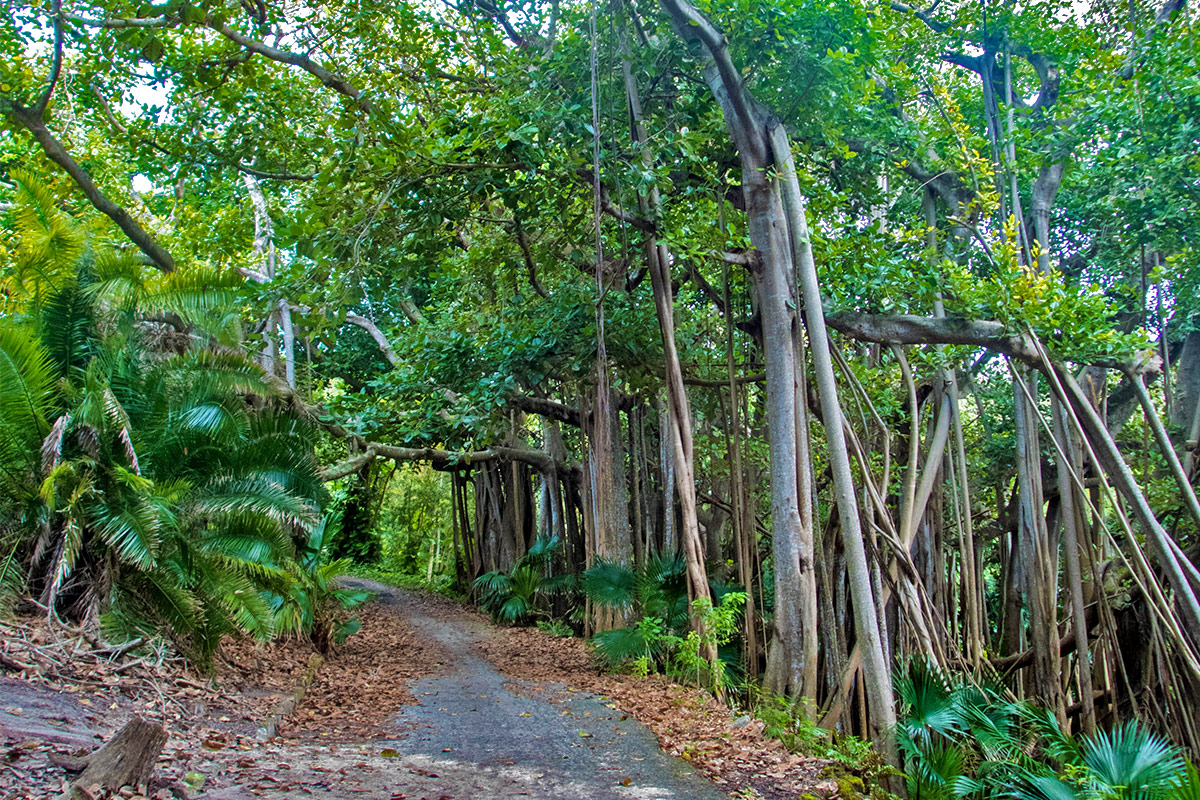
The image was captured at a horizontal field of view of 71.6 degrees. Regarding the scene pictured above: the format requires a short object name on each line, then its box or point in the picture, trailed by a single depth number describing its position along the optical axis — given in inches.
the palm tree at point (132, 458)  232.5
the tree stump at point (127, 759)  141.6
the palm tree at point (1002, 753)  199.9
